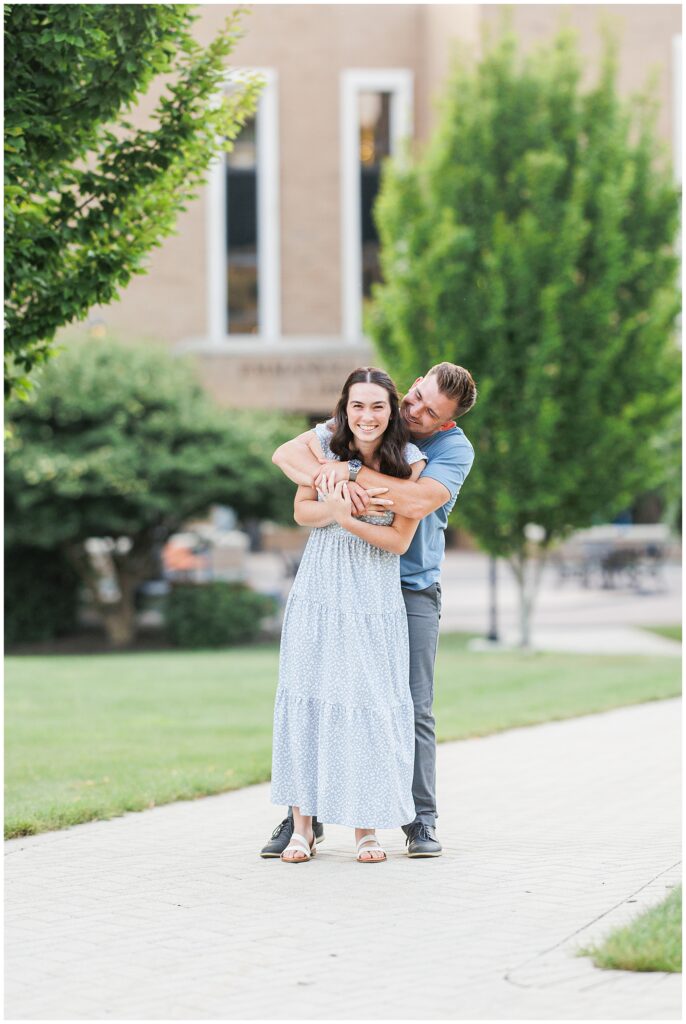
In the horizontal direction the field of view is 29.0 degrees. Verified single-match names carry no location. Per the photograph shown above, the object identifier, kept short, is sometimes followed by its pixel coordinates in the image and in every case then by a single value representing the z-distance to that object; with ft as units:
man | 17.66
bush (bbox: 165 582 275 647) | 67.26
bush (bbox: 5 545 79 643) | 71.20
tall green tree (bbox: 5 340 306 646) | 64.90
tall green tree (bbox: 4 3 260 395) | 21.07
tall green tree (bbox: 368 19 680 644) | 54.24
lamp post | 61.82
